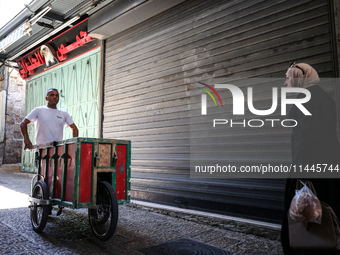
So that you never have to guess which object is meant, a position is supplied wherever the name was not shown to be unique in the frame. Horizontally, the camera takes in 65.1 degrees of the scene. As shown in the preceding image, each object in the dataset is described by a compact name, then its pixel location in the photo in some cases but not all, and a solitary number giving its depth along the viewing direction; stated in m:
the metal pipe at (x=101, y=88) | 8.05
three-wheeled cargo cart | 3.52
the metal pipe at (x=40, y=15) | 8.41
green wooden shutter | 8.71
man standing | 4.73
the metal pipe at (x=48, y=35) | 8.94
